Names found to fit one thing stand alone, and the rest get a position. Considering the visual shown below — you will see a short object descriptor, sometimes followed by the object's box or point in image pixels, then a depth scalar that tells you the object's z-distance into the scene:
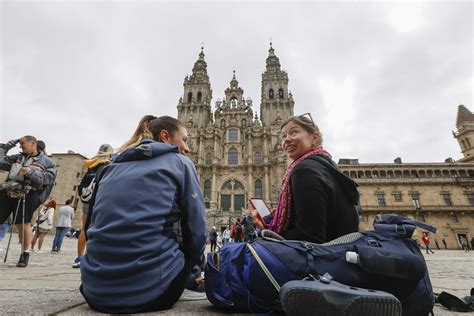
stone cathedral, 29.95
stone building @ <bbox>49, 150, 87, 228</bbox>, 30.55
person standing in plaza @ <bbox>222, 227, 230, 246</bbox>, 15.70
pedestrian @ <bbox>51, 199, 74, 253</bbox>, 7.39
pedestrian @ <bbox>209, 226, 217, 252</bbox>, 12.23
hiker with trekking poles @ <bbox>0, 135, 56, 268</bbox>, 3.89
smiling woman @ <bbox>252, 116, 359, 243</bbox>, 1.65
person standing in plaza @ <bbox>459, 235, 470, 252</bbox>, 24.38
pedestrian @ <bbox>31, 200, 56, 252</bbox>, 7.03
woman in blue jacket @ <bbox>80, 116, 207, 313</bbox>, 1.41
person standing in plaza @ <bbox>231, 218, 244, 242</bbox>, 13.03
